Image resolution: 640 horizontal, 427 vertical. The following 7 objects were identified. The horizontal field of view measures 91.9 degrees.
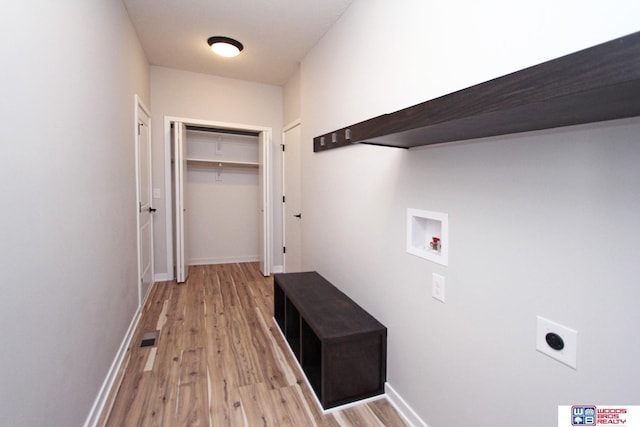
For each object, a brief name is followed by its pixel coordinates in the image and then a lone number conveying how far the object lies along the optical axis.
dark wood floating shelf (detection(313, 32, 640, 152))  0.56
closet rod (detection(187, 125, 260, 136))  4.54
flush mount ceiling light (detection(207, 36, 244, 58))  3.06
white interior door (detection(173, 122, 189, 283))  3.91
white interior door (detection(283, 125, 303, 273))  4.00
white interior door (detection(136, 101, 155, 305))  3.10
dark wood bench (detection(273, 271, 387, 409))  1.79
